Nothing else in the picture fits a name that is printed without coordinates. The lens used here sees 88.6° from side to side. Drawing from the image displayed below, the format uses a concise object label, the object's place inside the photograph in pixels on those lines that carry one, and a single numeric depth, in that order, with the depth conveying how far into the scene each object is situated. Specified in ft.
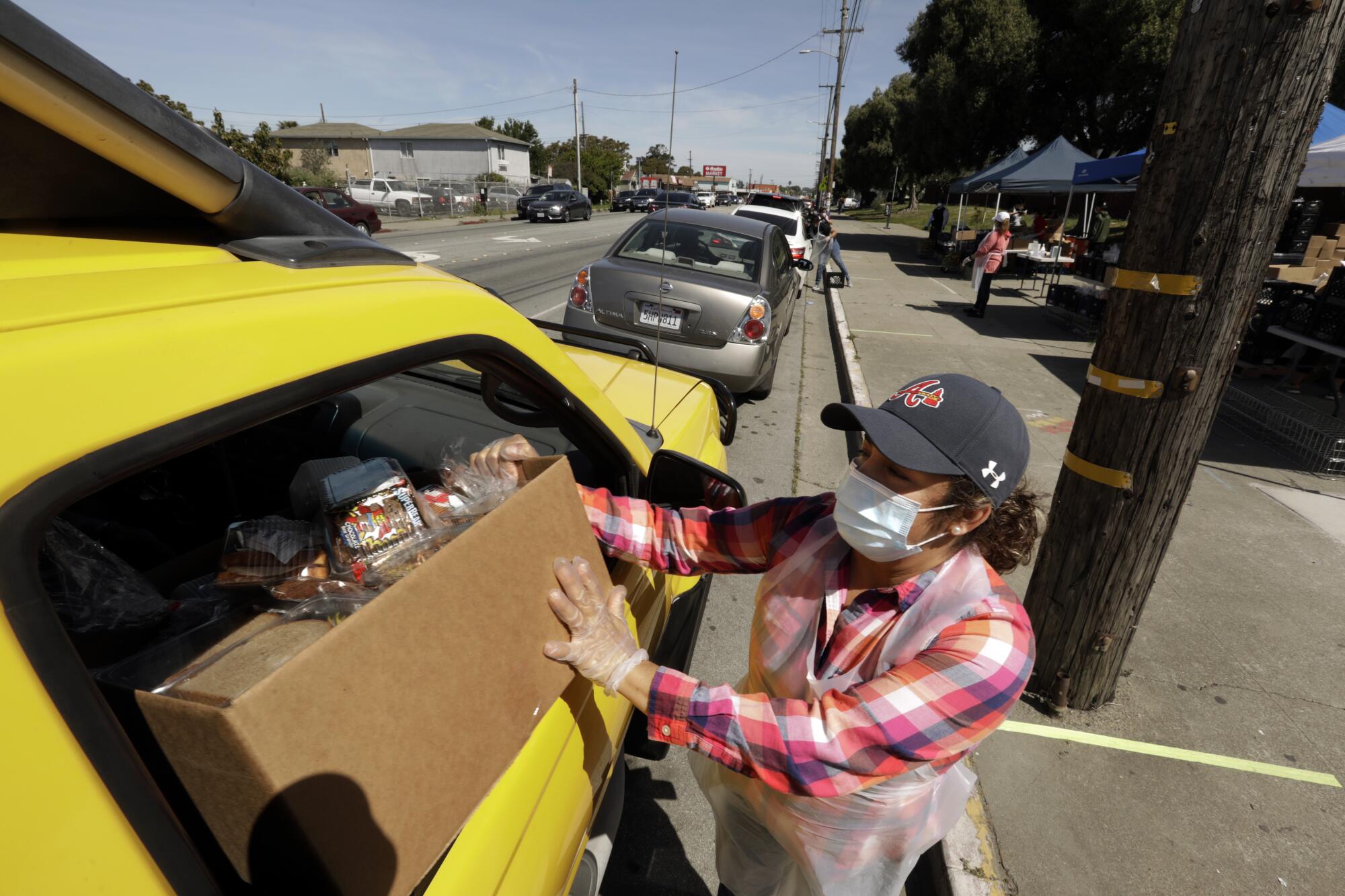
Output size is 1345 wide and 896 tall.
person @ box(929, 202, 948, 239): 72.07
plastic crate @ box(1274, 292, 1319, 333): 25.66
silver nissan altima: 19.71
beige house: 193.67
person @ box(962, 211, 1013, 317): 39.58
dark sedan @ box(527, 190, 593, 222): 97.81
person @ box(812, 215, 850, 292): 48.29
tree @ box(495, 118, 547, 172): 229.25
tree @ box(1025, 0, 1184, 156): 68.33
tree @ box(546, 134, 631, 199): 188.44
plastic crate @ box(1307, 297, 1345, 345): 23.82
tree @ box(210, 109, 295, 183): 66.39
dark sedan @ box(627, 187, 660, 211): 131.44
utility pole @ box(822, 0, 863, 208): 118.93
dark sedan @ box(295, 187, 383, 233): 63.21
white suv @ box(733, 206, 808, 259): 40.73
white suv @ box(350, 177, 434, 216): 107.65
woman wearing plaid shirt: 4.32
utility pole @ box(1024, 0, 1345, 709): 7.04
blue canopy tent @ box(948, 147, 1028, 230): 56.13
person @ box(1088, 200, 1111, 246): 56.90
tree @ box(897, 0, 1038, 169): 74.69
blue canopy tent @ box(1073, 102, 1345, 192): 38.73
